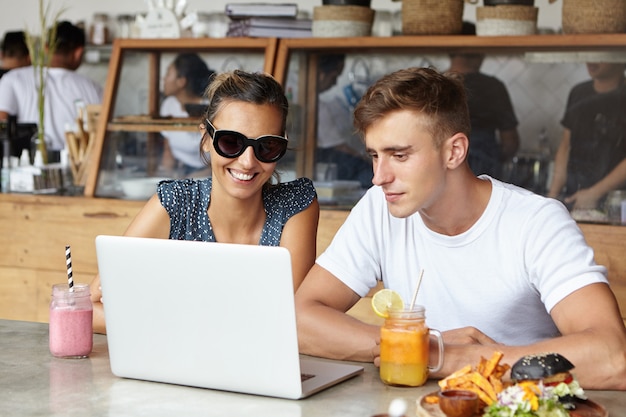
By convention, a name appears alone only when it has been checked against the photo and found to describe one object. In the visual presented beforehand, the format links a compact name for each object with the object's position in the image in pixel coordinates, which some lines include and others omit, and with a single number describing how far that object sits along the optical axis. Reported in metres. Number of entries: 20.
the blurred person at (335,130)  3.85
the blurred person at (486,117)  3.70
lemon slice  1.81
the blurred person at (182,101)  4.09
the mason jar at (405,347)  1.75
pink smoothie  1.97
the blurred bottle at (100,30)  6.43
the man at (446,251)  2.00
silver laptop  1.64
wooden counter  4.10
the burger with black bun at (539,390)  1.44
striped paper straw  1.95
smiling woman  2.46
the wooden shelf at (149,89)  4.09
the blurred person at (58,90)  4.96
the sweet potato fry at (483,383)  1.54
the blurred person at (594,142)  3.52
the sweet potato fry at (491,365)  1.60
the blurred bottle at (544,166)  3.64
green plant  4.38
